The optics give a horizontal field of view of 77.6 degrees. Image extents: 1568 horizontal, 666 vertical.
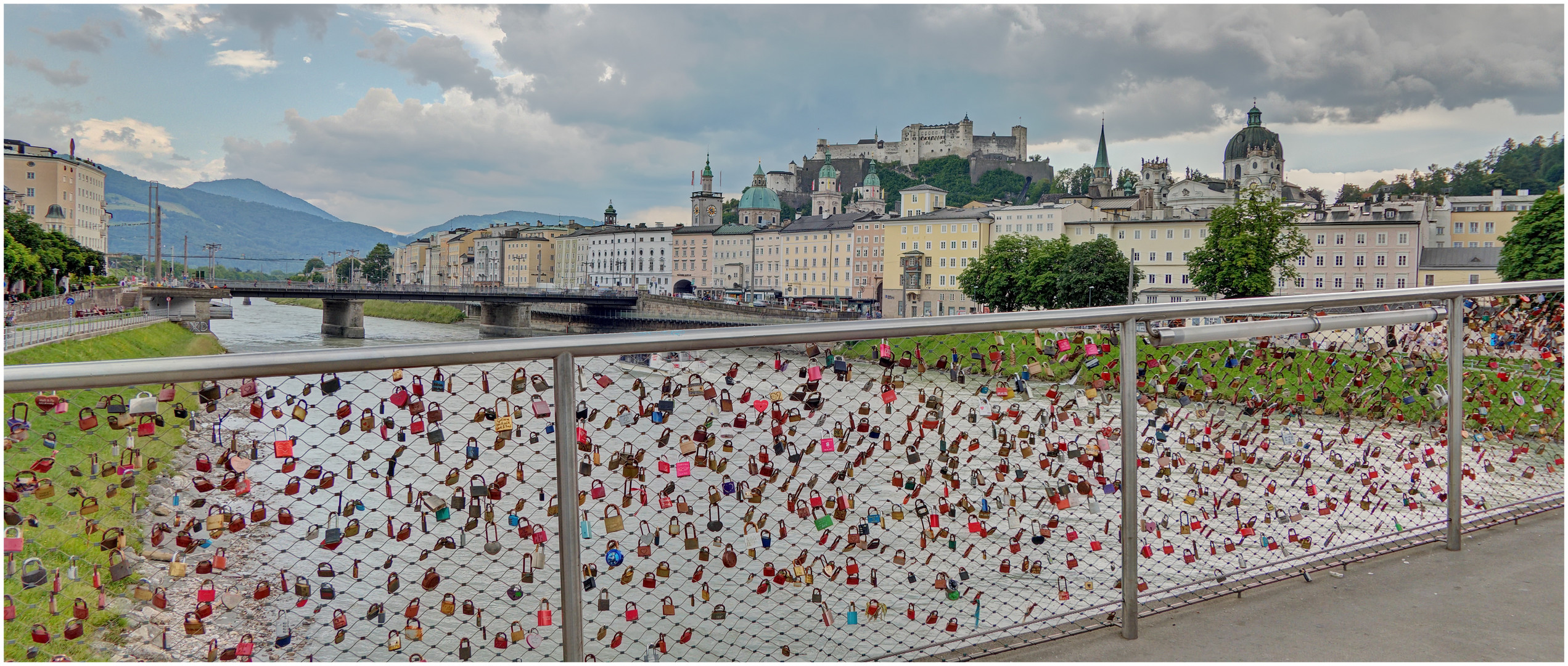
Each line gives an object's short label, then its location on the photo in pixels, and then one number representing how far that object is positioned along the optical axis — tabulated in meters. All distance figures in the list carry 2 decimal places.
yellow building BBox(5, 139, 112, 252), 68.62
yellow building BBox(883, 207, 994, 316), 68.25
